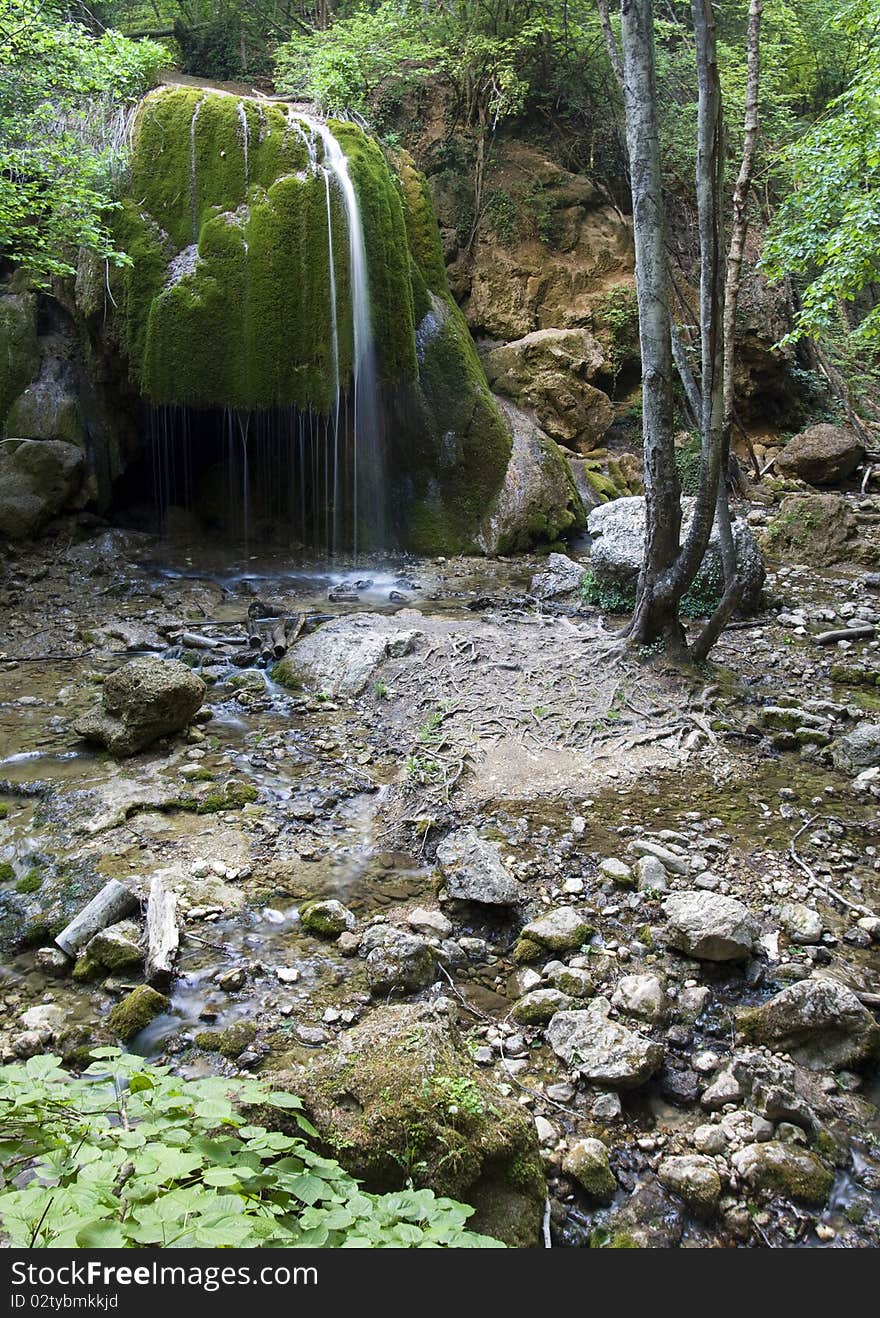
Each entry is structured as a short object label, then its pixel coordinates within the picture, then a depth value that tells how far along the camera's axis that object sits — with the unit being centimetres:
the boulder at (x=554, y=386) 1379
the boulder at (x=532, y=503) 1170
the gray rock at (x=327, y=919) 367
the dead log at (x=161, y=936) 328
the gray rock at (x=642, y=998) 305
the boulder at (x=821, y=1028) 286
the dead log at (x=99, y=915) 350
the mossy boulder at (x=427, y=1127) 222
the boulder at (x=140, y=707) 546
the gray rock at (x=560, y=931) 353
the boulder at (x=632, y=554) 804
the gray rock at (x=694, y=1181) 234
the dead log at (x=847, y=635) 746
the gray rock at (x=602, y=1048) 275
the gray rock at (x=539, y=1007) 311
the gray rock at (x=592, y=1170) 240
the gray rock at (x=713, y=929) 334
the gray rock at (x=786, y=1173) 236
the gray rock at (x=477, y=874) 380
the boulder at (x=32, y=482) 959
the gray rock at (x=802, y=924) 351
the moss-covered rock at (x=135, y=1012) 302
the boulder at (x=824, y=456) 1372
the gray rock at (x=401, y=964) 325
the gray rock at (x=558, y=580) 930
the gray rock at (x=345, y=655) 683
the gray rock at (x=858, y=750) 513
